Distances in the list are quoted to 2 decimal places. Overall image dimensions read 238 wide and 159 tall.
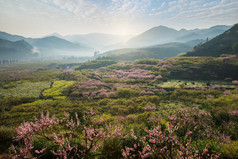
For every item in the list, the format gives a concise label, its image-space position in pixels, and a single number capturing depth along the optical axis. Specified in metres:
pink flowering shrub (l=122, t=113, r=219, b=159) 5.41
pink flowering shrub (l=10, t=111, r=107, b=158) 6.17
